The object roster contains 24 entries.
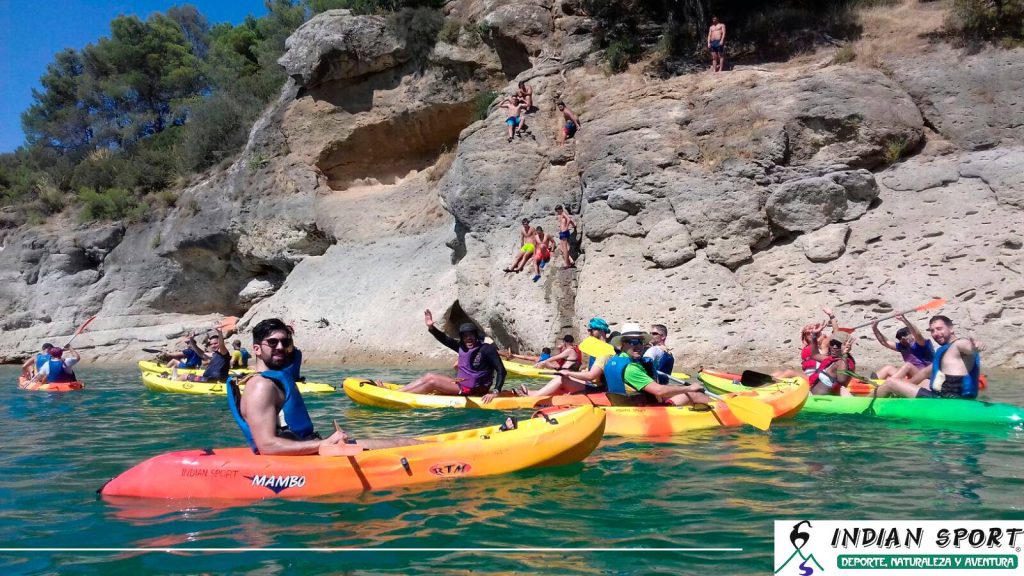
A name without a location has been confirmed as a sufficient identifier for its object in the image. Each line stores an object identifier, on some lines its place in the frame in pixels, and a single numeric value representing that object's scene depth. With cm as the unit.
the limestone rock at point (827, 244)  1180
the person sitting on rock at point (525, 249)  1412
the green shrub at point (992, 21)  1271
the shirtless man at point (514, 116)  1575
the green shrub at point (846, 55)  1361
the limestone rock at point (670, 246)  1260
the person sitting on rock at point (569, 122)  1530
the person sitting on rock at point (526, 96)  1617
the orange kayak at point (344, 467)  419
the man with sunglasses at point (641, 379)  653
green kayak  609
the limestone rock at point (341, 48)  2075
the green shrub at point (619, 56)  1611
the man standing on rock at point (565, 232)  1380
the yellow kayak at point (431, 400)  713
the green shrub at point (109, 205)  2509
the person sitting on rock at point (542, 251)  1391
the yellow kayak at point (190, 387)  1026
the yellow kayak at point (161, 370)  1147
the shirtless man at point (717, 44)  1428
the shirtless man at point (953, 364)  652
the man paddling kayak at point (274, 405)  411
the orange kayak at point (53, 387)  1173
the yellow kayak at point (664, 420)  614
